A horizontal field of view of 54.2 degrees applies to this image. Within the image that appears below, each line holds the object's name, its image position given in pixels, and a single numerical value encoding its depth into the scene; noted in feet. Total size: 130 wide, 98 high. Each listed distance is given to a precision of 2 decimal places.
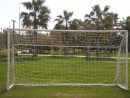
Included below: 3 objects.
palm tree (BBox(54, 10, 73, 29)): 57.94
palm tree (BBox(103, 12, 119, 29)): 51.04
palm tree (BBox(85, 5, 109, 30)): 53.44
